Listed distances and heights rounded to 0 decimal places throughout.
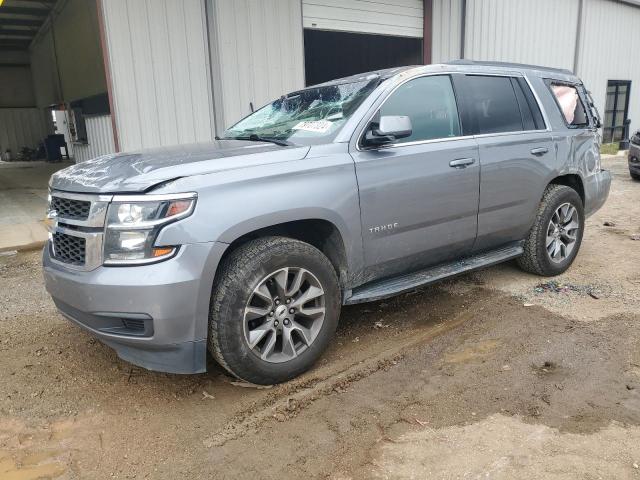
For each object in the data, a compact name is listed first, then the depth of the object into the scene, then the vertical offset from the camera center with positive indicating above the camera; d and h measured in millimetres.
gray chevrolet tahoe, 2695 -567
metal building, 7434 +1464
